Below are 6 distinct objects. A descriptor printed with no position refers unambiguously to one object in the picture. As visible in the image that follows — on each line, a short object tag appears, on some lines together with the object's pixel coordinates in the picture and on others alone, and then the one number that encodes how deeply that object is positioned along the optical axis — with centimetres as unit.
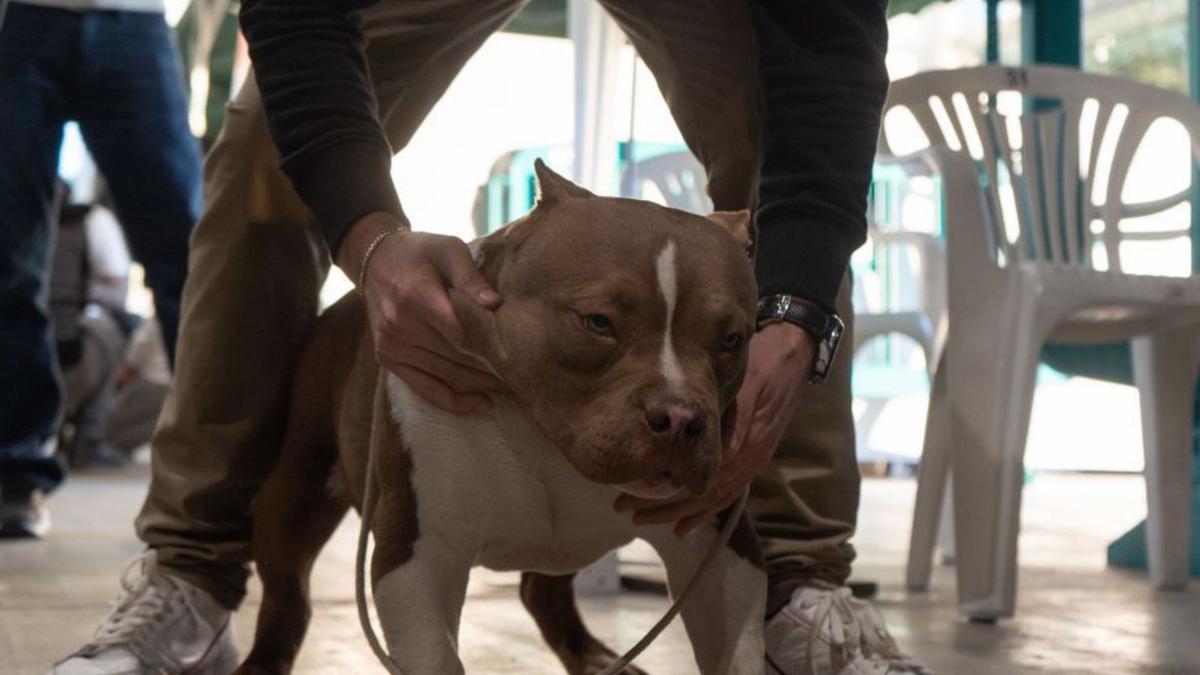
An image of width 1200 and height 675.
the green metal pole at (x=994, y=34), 423
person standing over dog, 146
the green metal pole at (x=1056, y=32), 411
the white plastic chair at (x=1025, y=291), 261
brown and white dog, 119
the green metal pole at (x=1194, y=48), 370
